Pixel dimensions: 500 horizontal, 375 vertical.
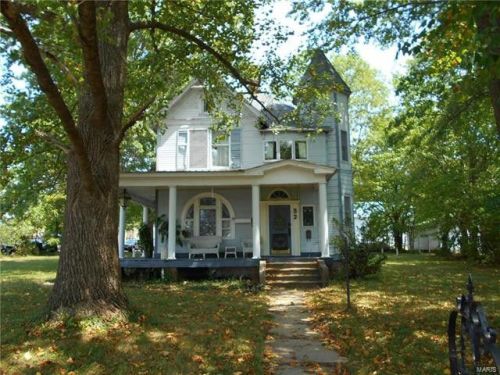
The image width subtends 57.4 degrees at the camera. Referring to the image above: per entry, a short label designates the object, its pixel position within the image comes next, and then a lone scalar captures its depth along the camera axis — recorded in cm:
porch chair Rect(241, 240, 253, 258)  1863
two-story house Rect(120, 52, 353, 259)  1909
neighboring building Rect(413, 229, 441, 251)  4319
